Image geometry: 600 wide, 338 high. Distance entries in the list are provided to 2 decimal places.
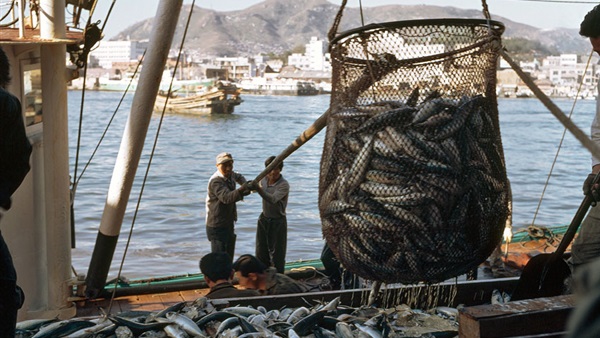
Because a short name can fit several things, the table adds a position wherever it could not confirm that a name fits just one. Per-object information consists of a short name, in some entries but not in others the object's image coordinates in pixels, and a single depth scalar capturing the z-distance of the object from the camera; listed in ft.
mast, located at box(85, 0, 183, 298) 18.65
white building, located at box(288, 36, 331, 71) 425.28
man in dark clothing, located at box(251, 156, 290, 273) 30.17
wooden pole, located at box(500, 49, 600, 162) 10.18
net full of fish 12.64
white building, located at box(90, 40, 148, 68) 568.82
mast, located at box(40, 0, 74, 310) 21.75
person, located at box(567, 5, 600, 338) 13.59
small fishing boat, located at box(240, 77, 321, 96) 324.72
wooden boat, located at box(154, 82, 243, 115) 198.59
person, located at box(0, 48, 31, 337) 10.44
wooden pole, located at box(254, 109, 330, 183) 18.31
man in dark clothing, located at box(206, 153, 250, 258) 29.32
